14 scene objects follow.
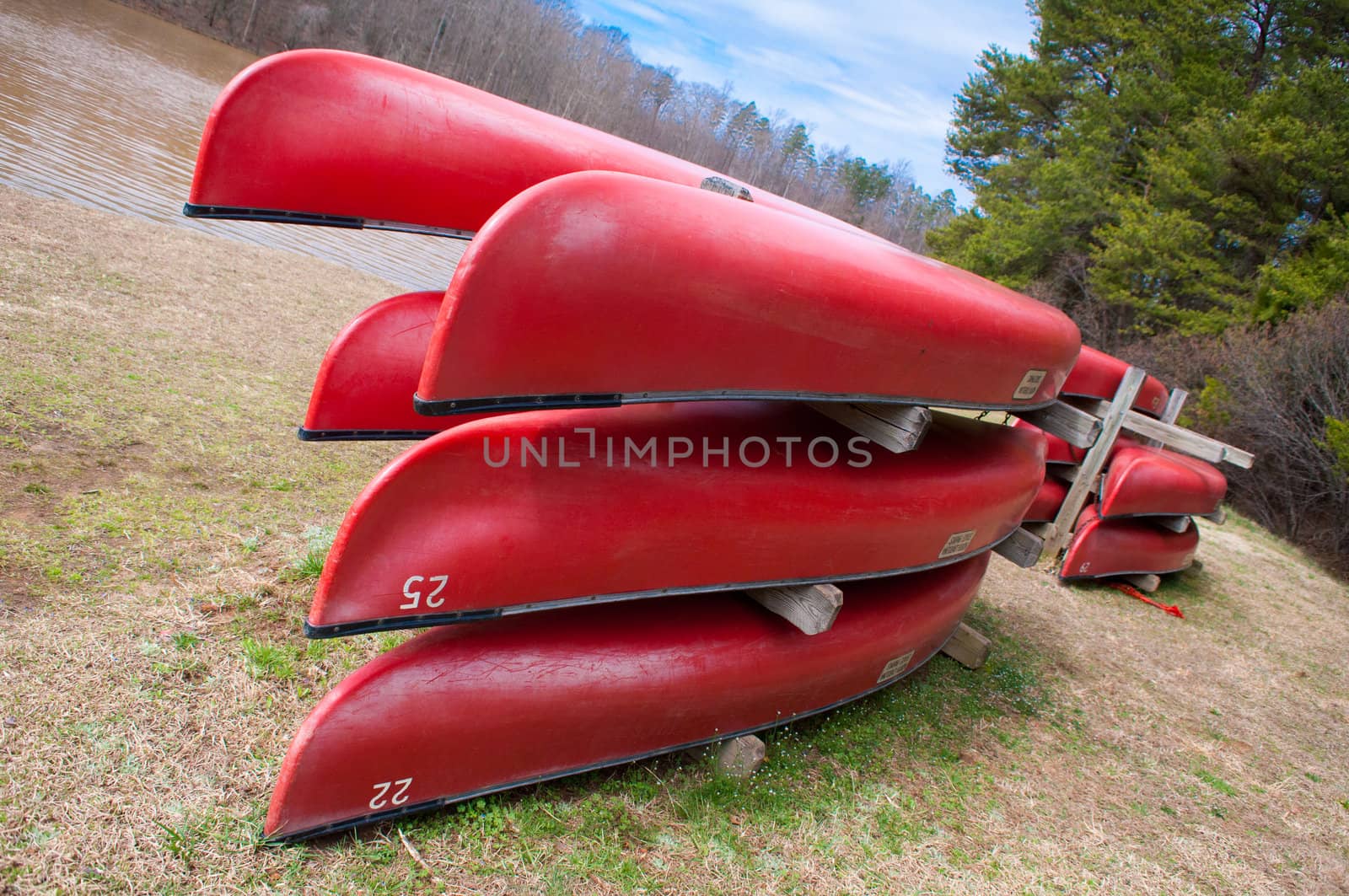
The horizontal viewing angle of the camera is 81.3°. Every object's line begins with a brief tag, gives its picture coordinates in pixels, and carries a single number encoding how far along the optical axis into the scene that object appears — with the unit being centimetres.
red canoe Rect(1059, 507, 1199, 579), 619
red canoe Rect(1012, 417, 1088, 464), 647
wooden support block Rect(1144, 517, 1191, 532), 684
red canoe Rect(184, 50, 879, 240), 229
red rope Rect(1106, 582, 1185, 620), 636
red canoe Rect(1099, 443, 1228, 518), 602
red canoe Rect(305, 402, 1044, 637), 209
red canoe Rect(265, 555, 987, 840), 211
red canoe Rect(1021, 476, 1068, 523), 644
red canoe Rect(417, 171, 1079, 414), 191
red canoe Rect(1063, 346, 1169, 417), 580
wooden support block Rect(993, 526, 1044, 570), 476
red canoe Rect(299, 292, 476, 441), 278
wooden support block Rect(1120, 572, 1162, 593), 665
